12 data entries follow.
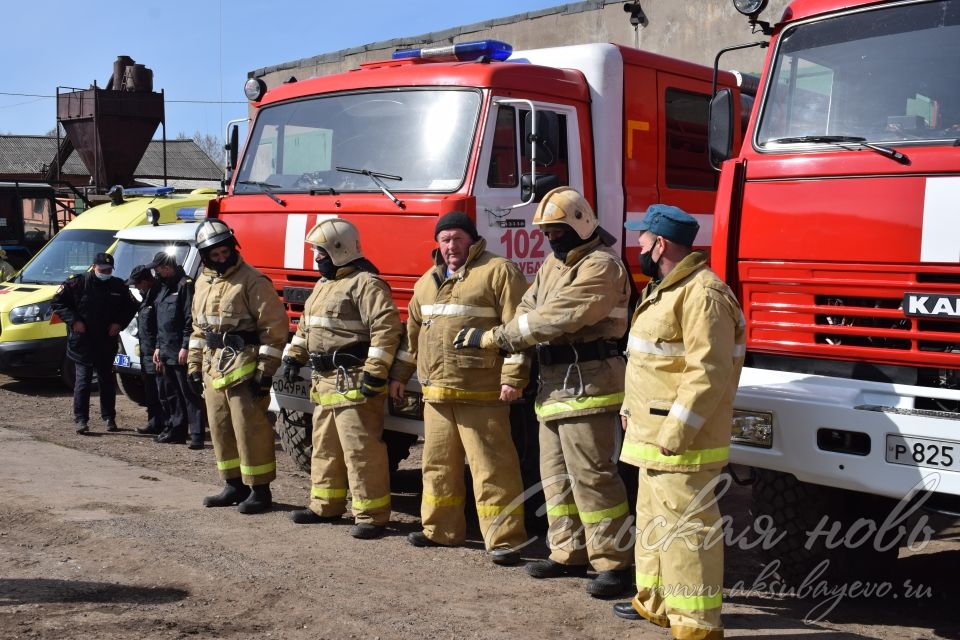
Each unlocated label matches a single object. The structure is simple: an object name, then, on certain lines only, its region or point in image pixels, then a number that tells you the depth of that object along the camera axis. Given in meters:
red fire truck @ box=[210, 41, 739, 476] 6.40
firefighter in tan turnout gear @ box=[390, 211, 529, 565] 5.93
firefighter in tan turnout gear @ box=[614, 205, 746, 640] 4.33
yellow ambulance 12.26
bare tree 72.19
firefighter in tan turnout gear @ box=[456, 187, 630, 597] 5.29
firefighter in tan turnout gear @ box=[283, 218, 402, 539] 6.30
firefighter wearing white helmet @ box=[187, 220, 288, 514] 6.84
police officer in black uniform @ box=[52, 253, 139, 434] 10.26
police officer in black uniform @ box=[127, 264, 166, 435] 9.85
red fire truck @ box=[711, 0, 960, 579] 4.54
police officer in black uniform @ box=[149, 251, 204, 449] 9.45
